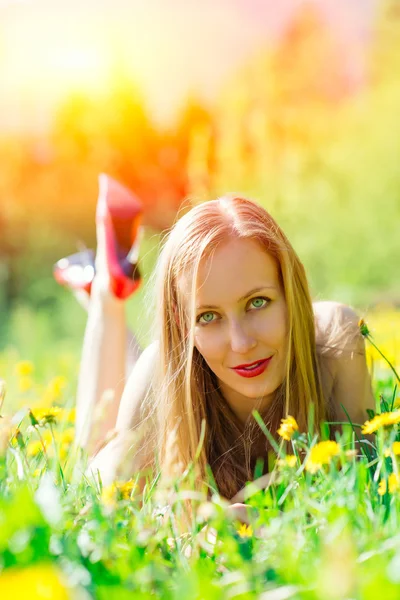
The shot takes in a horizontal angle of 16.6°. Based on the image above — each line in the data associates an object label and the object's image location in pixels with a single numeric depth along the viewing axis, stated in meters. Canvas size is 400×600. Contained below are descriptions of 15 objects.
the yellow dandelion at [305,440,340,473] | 1.30
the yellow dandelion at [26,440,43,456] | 1.70
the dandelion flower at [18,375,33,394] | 2.33
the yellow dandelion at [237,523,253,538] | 1.32
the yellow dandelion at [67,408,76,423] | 1.99
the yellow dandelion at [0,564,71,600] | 0.81
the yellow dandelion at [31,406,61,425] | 1.53
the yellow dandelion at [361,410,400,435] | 1.34
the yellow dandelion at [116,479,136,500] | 1.39
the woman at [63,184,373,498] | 1.60
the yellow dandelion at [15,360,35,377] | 2.23
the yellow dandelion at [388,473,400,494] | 1.31
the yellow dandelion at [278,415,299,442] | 1.39
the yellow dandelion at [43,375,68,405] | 2.03
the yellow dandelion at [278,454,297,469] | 1.32
